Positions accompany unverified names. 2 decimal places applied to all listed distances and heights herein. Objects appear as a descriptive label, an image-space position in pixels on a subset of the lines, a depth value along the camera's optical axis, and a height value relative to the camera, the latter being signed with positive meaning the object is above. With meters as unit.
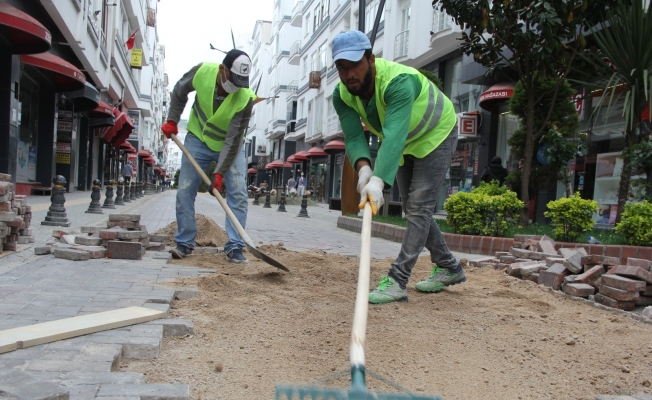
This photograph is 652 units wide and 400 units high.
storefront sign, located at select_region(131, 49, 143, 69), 29.89 +5.94
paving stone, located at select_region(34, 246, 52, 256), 4.37 -0.71
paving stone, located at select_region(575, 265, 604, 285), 4.07 -0.57
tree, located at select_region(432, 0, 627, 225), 7.91 +2.45
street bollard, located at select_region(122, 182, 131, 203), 15.20 -0.88
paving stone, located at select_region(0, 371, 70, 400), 1.52 -0.65
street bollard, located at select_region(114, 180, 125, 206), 13.45 -0.75
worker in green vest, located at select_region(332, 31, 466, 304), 2.97 +0.31
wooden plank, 2.02 -0.66
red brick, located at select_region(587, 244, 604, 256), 6.38 -0.58
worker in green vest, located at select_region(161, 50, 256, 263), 4.62 +0.35
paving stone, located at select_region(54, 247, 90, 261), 4.23 -0.70
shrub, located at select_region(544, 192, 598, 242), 6.87 -0.23
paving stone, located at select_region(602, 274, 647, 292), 3.68 -0.55
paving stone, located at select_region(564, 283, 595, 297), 3.95 -0.66
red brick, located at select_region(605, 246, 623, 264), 6.31 -0.58
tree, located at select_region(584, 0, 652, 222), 7.10 +1.80
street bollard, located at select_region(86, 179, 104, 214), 9.82 -0.71
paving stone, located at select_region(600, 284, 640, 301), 3.66 -0.62
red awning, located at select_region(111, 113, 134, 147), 24.92 +1.66
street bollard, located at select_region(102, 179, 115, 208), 11.66 -0.70
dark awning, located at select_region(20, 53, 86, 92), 11.40 +2.03
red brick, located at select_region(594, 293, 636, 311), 3.68 -0.69
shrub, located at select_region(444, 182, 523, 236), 7.36 -0.28
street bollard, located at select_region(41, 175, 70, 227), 6.88 -0.61
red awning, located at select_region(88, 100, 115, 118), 18.65 +1.87
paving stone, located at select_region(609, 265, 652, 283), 3.77 -0.49
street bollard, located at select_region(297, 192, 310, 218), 15.37 -0.87
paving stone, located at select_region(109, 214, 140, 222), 5.23 -0.48
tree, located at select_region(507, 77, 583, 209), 9.05 +1.08
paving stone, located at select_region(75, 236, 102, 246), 4.67 -0.65
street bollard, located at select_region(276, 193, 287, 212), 18.37 -0.89
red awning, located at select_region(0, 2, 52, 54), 8.54 +2.16
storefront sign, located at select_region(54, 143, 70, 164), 17.61 +0.26
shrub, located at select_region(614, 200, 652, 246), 6.21 -0.25
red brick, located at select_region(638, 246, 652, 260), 6.12 -0.56
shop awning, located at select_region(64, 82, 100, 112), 14.76 +1.90
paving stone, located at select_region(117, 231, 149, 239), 4.74 -0.59
